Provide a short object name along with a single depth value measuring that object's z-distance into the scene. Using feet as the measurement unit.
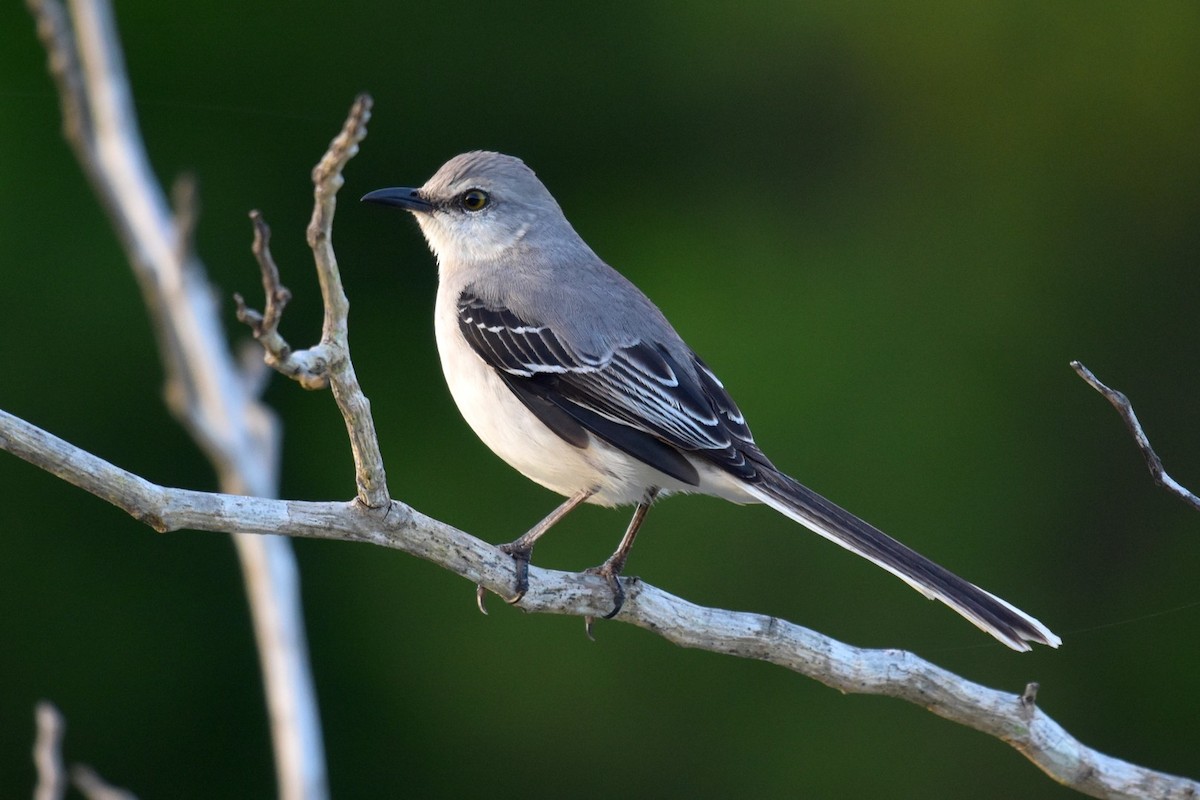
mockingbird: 22.44
